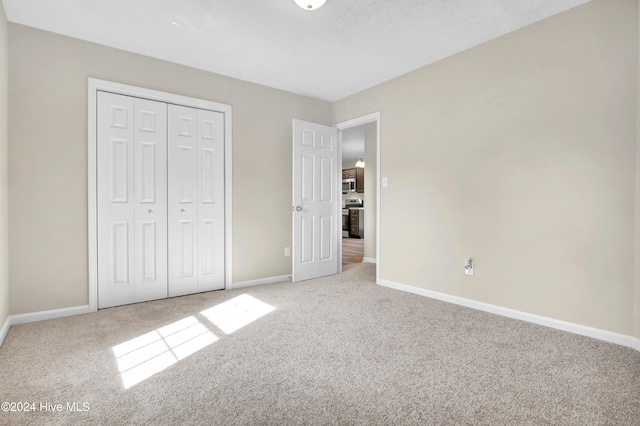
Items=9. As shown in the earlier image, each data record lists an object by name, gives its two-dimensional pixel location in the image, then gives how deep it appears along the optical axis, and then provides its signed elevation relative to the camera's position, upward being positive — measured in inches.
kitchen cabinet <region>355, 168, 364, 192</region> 390.3 +36.4
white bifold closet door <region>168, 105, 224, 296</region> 134.0 +4.3
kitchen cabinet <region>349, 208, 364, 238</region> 363.6 -14.6
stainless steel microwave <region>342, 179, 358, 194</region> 396.2 +30.3
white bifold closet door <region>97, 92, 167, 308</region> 118.6 +4.0
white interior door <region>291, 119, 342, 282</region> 161.3 +4.6
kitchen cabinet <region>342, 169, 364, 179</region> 397.1 +45.5
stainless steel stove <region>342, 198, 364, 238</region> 385.1 +1.3
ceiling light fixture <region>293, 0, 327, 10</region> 90.3 +58.3
